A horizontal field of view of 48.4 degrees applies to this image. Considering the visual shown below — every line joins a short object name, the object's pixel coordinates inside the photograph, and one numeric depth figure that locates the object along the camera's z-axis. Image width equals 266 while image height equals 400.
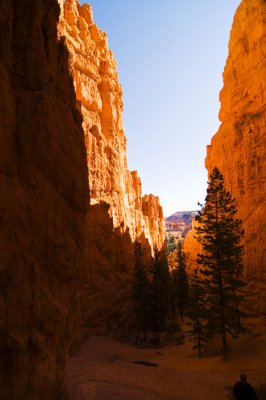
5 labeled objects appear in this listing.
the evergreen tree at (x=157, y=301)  31.08
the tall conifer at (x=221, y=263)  19.83
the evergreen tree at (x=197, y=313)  21.61
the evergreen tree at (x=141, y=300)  30.88
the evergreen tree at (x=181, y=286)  41.91
